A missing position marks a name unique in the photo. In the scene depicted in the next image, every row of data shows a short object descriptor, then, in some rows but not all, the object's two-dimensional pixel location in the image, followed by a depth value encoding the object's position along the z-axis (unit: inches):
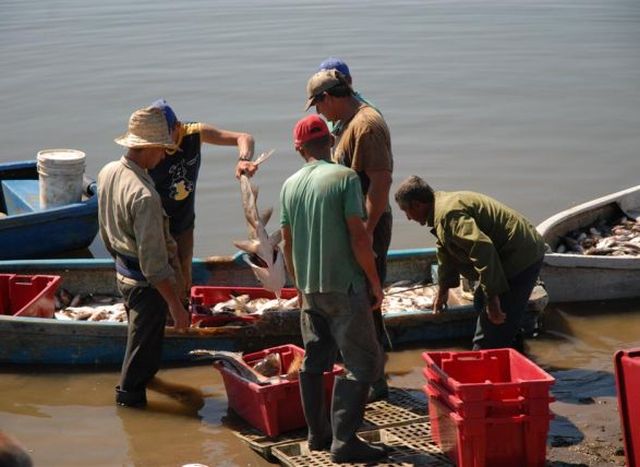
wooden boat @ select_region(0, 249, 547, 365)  664.0
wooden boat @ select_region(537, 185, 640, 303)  747.0
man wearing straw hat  546.7
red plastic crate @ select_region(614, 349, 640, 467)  417.7
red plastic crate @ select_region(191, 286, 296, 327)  711.3
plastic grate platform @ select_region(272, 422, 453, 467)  506.8
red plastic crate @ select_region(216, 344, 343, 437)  543.6
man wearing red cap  483.7
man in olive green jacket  531.3
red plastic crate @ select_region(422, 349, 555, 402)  475.8
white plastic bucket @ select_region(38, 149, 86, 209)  869.8
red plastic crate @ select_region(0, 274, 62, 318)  701.5
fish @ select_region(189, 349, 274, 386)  559.3
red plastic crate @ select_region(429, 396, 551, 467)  479.1
